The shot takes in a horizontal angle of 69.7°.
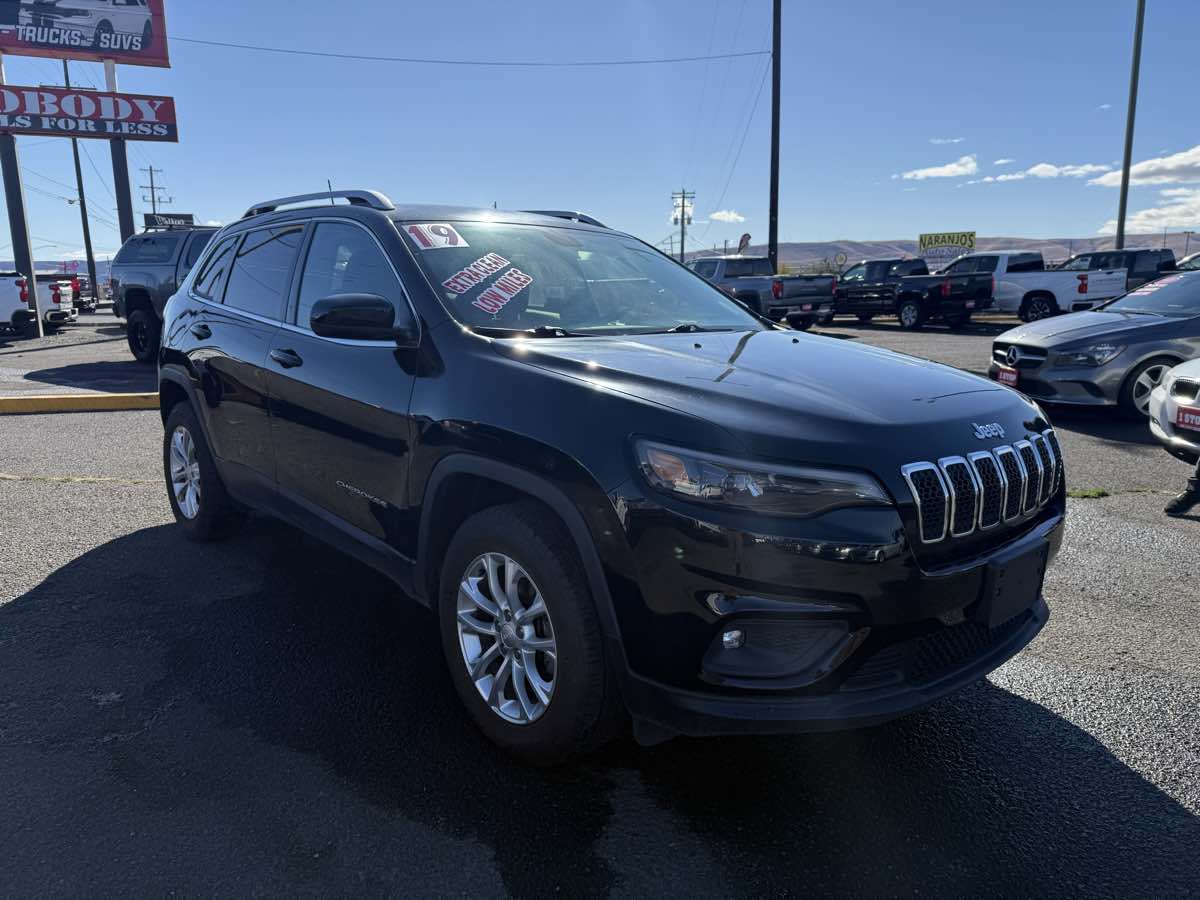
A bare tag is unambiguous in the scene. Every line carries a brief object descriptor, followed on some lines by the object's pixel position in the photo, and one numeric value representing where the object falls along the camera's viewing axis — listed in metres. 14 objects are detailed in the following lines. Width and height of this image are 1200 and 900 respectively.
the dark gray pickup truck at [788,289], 18.62
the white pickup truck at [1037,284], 19.70
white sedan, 5.49
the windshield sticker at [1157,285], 8.83
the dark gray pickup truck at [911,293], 20.94
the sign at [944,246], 52.44
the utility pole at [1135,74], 26.31
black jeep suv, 2.20
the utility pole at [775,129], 23.67
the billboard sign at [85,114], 22.45
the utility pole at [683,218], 90.50
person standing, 5.21
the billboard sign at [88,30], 23.92
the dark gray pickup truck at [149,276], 12.70
